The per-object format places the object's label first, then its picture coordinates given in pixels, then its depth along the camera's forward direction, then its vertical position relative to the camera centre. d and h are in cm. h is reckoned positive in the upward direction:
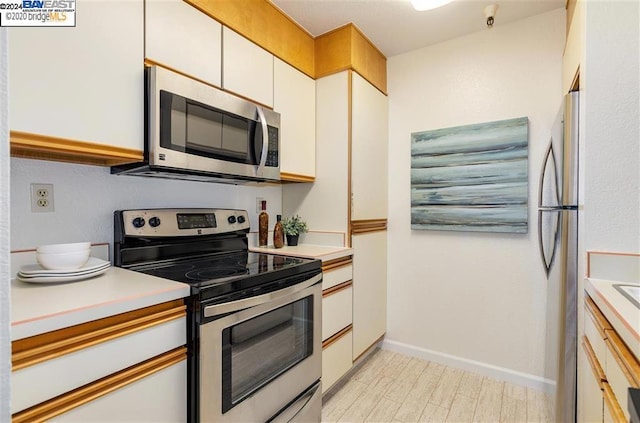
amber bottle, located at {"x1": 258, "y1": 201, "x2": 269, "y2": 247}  218 -12
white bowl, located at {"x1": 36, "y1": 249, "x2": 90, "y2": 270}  111 -18
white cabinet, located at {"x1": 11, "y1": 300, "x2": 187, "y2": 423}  79 -47
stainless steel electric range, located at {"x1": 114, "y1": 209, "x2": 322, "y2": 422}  114 -44
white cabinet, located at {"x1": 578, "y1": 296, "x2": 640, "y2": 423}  79 -50
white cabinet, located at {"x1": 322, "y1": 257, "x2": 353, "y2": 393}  187 -70
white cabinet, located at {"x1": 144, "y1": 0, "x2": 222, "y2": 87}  133 +78
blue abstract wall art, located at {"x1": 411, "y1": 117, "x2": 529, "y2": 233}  210 +23
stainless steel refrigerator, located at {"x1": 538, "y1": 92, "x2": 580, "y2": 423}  147 -14
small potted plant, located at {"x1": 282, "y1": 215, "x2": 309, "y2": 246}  223 -14
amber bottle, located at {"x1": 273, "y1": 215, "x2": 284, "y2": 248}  215 -19
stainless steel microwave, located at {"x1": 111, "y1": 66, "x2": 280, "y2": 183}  131 +36
